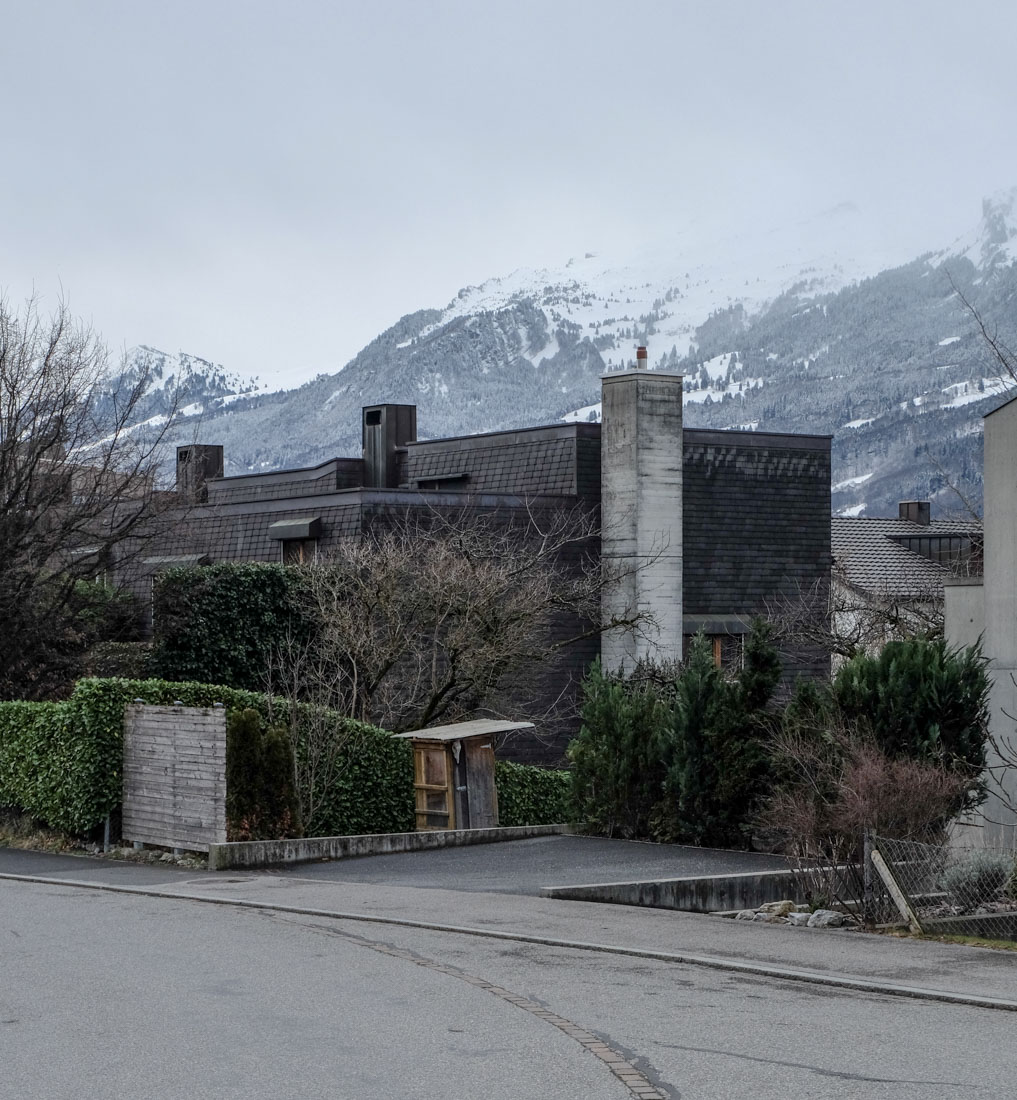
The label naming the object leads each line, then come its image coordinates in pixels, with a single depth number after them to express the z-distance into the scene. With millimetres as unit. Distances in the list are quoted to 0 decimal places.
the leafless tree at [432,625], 31766
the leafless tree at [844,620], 32003
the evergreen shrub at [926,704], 20031
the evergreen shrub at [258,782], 22859
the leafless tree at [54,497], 29531
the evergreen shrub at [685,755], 23281
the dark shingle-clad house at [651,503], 42531
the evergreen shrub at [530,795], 28828
